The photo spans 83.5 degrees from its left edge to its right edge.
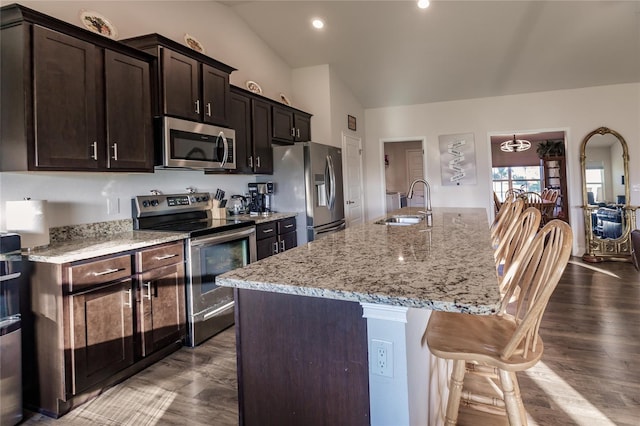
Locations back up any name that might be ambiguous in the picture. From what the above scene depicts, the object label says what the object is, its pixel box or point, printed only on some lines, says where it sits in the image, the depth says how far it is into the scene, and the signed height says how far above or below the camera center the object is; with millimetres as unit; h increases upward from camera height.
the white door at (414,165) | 9141 +1176
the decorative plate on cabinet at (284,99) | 4978 +1626
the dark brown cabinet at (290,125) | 4352 +1181
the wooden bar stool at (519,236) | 1638 -148
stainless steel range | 2717 -249
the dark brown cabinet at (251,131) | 3719 +944
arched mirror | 5328 +136
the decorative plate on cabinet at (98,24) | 2531 +1443
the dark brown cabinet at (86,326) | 1941 -603
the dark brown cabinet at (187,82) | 2738 +1146
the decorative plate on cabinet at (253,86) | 4371 +1609
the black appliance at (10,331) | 1794 -539
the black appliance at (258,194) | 4180 +267
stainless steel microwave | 2754 +620
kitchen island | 955 -352
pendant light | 7207 +1262
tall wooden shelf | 7066 +546
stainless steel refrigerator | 4082 +347
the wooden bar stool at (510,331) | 1165 -474
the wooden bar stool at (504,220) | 2412 -94
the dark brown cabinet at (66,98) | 1958 +762
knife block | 3682 +75
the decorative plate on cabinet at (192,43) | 3465 +1725
